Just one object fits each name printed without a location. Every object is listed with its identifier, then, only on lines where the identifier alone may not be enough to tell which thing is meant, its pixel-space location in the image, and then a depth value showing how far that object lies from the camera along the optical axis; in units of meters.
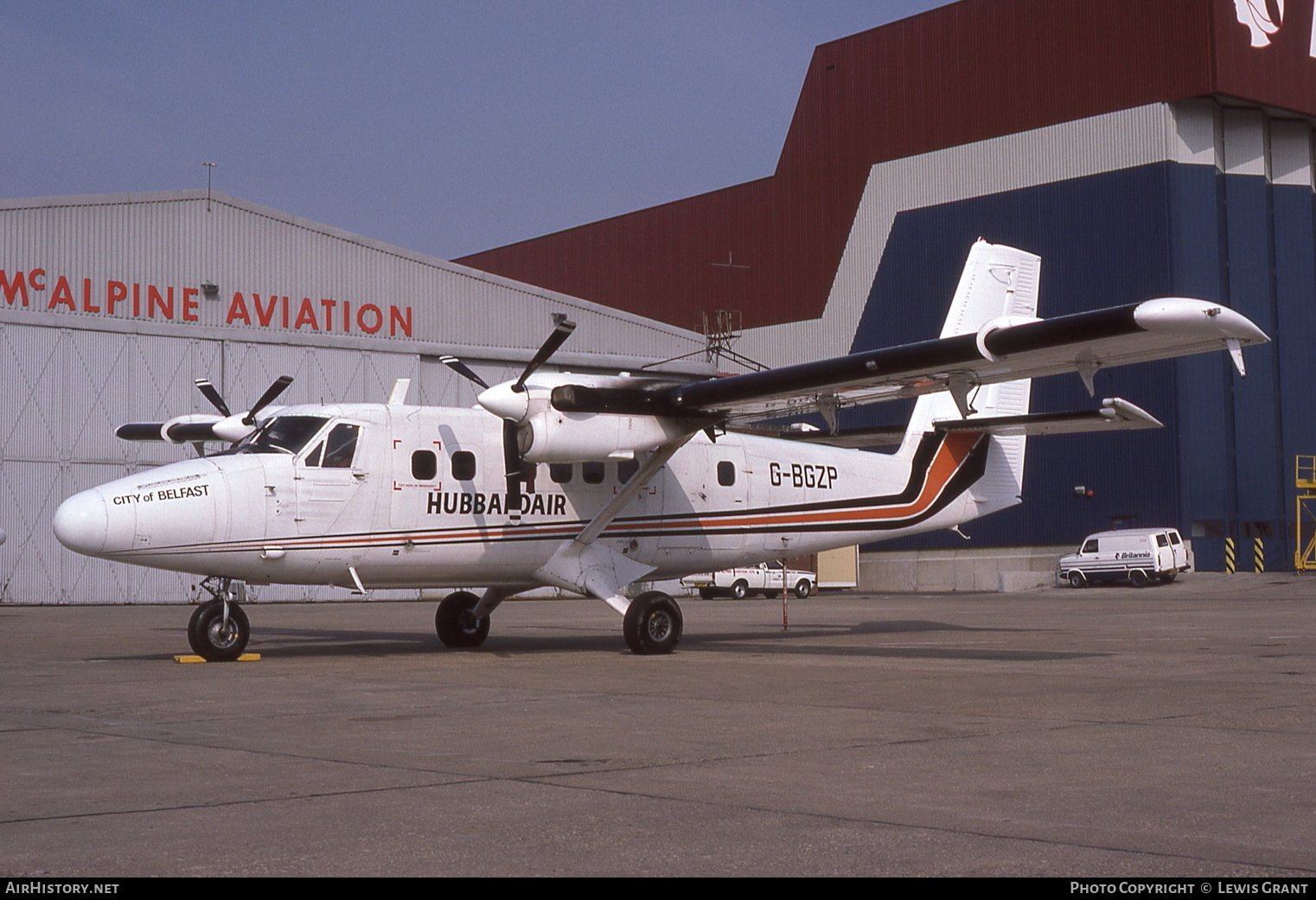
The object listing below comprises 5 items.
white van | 43.56
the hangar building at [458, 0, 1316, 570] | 48.12
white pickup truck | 45.44
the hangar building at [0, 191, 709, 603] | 38.00
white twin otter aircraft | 14.05
